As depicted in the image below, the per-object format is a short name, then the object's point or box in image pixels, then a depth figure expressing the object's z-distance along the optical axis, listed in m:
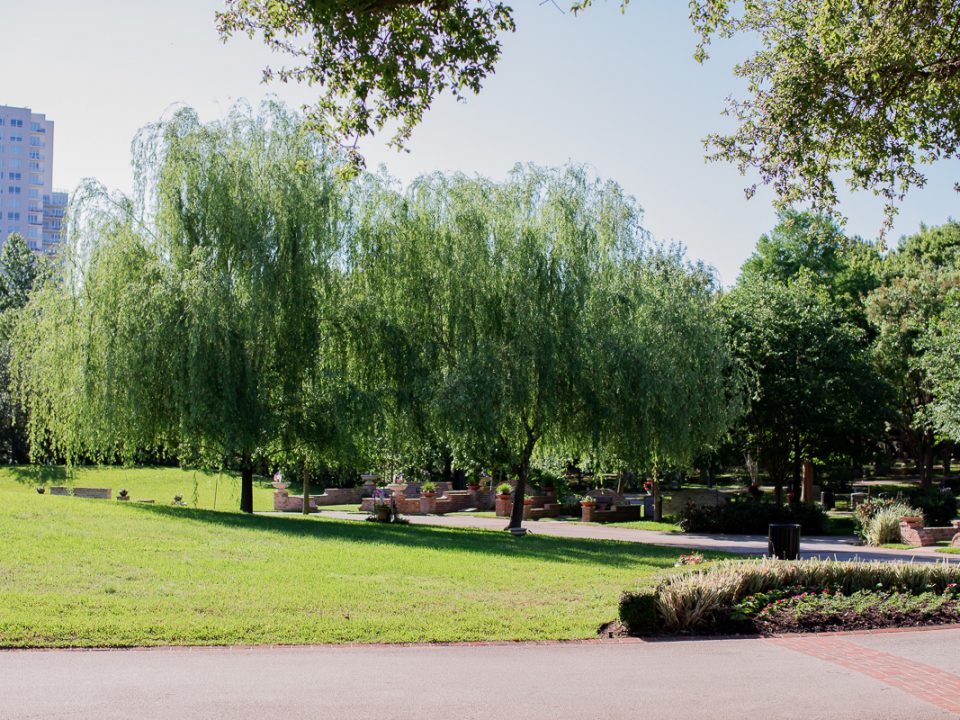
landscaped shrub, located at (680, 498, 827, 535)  28.84
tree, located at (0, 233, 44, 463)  47.04
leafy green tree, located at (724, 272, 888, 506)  35.03
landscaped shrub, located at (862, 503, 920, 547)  25.02
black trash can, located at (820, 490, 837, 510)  39.12
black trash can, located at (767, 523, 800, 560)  15.68
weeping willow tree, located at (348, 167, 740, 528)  23.48
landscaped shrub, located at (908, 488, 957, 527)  28.53
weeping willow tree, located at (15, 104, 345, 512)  21.97
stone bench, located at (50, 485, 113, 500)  33.00
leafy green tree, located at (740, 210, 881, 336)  52.31
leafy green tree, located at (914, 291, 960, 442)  28.67
